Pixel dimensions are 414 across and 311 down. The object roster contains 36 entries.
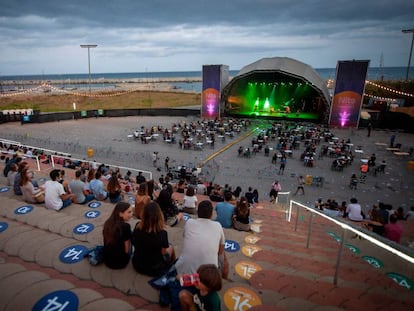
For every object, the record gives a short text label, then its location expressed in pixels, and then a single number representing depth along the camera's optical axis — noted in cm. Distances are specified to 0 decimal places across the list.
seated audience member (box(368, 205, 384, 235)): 633
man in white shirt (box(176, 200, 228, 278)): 306
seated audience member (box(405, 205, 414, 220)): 887
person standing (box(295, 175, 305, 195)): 1342
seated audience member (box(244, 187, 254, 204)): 1048
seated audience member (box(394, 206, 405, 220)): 836
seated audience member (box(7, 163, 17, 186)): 795
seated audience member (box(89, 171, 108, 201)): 759
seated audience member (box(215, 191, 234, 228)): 624
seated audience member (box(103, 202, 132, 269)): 341
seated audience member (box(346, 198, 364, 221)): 870
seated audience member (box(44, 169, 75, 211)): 590
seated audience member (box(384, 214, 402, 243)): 595
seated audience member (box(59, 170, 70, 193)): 697
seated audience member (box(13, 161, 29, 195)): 683
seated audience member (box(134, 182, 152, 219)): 550
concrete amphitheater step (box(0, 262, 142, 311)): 282
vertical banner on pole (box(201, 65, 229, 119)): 3481
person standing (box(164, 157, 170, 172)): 1617
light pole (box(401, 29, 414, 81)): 3032
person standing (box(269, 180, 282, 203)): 1244
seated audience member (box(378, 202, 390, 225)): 691
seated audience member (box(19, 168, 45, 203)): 625
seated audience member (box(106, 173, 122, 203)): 706
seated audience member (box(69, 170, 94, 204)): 672
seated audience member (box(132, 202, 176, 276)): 325
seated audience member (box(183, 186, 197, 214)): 749
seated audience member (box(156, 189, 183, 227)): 581
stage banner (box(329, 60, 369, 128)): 2789
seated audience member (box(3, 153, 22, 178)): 922
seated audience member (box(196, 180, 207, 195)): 1140
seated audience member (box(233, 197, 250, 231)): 608
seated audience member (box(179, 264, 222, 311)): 229
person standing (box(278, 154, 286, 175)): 1620
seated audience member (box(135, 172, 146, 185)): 1077
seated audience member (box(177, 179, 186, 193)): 1119
